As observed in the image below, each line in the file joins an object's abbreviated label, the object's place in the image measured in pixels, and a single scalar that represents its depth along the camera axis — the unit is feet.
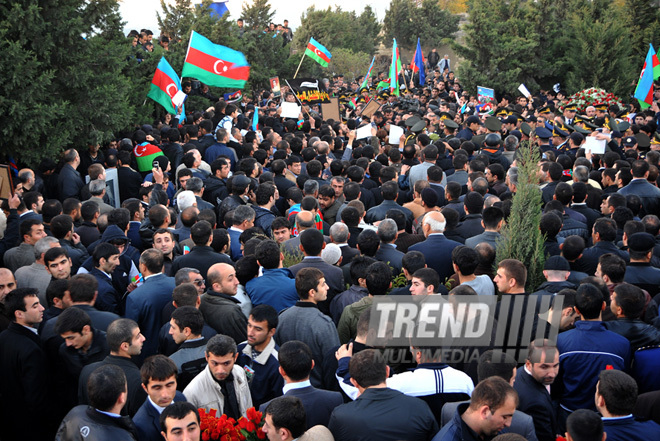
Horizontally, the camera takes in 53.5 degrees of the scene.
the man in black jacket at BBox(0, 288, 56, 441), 18.54
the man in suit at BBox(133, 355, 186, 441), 14.84
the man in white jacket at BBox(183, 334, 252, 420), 15.78
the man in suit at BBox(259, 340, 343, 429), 15.07
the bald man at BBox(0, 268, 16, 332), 21.24
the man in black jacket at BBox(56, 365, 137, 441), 14.10
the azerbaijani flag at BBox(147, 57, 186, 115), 45.03
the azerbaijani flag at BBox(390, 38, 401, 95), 70.28
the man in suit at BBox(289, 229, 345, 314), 22.35
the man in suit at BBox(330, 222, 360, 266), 24.59
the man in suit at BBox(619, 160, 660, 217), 32.48
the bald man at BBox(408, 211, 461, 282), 24.99
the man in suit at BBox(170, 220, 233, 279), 23.38
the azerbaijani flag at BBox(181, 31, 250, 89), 46.29
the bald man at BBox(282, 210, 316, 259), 25.38
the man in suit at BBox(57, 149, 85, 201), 34.42
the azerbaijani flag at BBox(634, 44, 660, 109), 51.34
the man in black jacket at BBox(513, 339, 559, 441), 15.52
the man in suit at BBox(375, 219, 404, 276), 24.26
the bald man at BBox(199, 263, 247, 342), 19.52
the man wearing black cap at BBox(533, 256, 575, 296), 21.30
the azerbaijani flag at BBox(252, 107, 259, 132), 48.19
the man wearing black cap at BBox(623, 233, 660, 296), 22.54
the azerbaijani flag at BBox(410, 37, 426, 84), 88.43
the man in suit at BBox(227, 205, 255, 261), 26.81
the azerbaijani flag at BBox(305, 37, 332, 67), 68.23
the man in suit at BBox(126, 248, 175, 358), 20.92
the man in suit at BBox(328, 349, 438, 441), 13.85
